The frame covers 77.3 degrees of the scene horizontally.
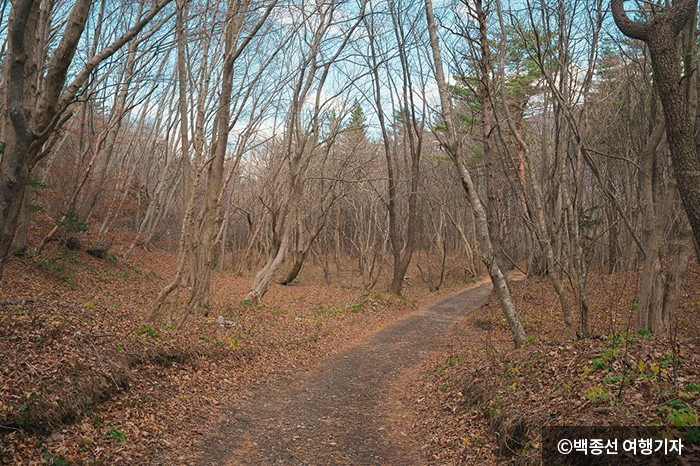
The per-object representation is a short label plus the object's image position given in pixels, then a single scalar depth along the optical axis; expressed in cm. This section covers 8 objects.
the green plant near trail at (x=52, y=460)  385
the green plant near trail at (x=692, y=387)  388
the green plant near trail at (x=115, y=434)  457
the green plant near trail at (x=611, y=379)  446
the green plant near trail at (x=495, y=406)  512
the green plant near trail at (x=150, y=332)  706
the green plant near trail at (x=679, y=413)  342
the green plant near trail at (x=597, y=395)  418
